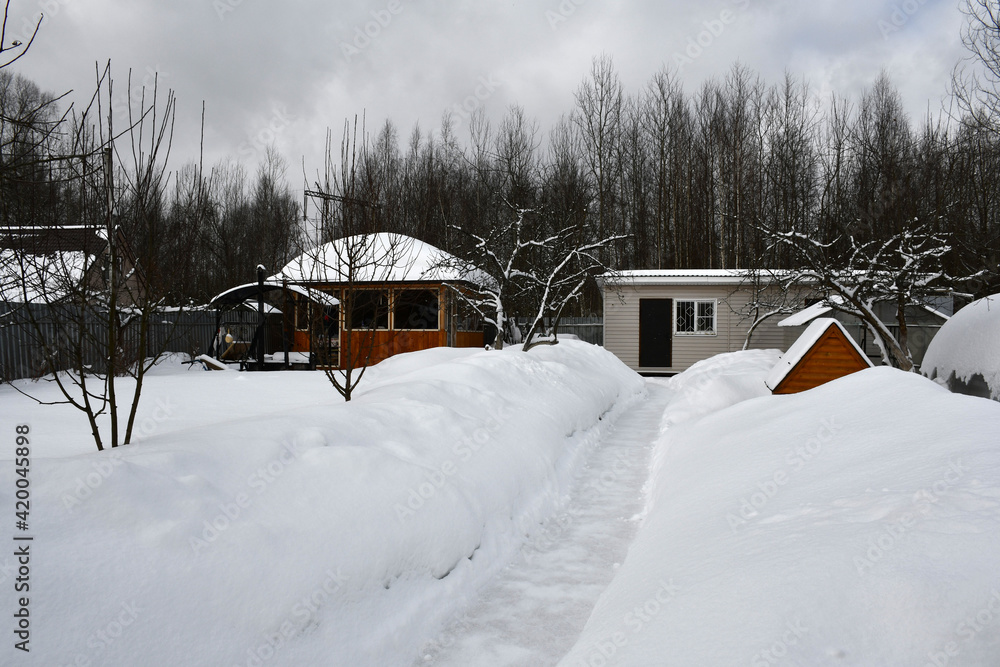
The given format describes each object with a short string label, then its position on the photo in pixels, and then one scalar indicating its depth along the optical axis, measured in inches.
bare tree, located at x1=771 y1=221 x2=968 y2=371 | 365.4
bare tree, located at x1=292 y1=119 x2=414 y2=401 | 249.1
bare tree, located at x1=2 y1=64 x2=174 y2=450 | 136.2
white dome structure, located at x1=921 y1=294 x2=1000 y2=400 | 237.1
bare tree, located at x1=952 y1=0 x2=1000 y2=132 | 323.6
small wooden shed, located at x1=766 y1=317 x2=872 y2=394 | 307.7
